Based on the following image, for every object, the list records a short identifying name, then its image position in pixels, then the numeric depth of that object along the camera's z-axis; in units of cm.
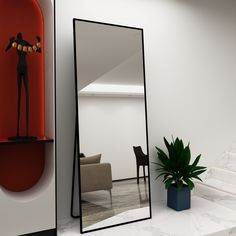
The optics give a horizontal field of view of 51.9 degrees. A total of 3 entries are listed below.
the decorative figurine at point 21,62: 142
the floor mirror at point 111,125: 172
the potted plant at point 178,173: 193
